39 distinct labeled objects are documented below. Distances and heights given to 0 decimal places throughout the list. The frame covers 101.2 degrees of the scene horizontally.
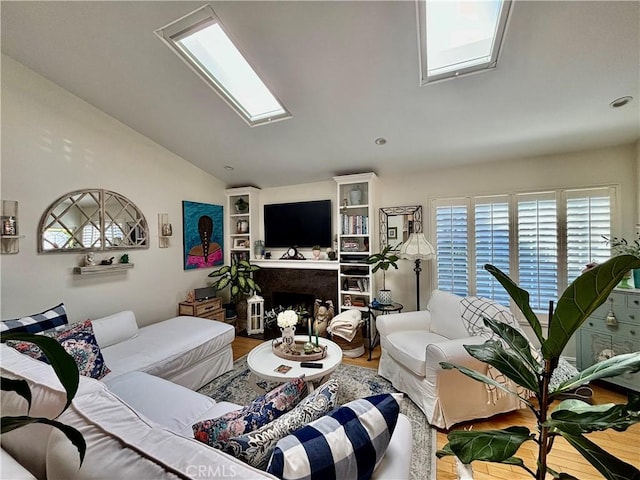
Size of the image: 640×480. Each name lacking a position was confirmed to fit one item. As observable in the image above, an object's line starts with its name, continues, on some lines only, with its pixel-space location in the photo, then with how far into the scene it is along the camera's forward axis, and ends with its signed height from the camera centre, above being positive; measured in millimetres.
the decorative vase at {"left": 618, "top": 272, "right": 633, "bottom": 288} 2309 -436
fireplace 3771 -732
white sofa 671 -582
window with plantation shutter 2779 -33
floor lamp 2961 -145
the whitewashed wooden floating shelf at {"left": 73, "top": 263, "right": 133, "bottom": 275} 2592 -310
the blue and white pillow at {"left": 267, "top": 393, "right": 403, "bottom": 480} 726 -626
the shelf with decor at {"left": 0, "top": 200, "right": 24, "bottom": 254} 2141 +92
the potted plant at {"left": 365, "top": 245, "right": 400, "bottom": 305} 3123 -317
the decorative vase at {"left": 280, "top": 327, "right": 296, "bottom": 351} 2262 -876
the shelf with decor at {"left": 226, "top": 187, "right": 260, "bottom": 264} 4289 +264
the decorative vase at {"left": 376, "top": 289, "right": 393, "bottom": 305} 3168 -742
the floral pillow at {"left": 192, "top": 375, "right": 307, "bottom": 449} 907 -667
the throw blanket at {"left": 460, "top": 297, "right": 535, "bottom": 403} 1935 -686
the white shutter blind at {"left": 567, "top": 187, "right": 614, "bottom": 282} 2725 +86
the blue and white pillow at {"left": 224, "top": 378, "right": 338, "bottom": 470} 810 -645
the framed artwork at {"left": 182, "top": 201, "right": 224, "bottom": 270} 3713 +43
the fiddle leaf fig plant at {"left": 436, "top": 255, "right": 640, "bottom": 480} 571 -392
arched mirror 2463 +153
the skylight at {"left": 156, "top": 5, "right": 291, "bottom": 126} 1807 +1424
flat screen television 3922 +202
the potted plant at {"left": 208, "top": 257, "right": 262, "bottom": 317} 3859 -646
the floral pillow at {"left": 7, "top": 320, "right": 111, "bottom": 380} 1754 -746
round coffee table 1856 -978
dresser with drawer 2197 -863
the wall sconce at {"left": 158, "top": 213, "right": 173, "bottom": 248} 3373 +105
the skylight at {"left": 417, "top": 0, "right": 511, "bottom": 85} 1593 +1340
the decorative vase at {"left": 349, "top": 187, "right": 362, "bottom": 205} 3637 +562
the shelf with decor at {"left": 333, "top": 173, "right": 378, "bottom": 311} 3568 +7
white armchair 1901 -1071
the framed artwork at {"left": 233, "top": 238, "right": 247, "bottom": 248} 4460 -77
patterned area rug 1636 -1404
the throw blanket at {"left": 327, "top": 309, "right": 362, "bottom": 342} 3049 -1047
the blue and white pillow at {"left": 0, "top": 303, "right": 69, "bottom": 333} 1833 -611
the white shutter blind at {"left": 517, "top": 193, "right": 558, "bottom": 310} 2926 -134
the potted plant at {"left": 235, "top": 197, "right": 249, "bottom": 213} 4402 +529
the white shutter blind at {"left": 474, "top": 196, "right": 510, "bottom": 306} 3123 -77
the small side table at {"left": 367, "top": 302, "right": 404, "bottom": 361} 3098 -1017
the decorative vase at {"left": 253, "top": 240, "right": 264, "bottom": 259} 4285 -190
